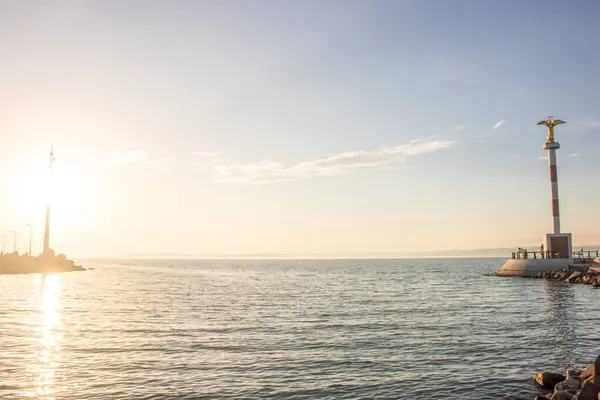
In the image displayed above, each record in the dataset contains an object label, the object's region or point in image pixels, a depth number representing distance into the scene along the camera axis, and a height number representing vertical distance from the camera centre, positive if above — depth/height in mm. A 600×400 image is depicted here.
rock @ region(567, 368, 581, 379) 20066 -5656
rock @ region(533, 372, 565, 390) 20484 -5974
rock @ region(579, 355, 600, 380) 16859 -5076
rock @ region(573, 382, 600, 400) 16250 -5177
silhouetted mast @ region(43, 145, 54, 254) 164875 +2506
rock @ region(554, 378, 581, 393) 18422 -5661
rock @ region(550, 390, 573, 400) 17430 -5685
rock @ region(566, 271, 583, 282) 75994 -5743
